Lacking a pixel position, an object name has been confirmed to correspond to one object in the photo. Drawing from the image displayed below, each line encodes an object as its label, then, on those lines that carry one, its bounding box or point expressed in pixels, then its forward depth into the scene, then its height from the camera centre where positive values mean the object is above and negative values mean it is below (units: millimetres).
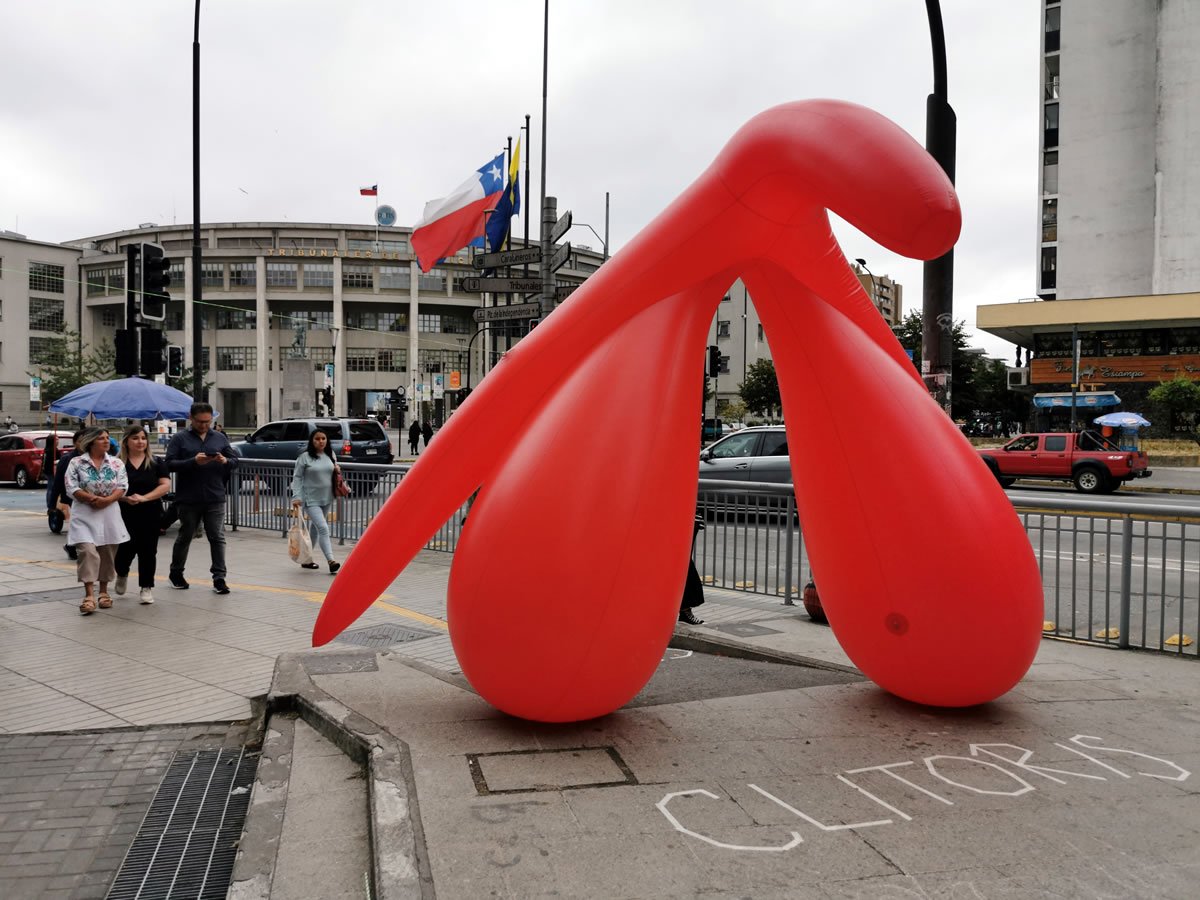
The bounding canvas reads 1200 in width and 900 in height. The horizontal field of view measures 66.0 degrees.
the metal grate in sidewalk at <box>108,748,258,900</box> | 3613 -1838
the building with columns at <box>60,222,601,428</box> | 72875 +8839
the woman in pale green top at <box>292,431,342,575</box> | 10672 -797
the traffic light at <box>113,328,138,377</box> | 13516 +963
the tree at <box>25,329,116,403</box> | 54812 +2993
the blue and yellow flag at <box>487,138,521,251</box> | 16094 +3527
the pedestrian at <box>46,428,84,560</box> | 9301 -752
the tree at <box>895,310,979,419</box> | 46500 +3522
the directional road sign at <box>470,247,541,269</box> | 11453 +2108
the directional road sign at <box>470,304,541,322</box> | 11180 +1372
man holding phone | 9367 -648
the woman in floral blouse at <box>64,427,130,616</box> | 8430 -902
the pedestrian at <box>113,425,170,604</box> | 9164 -893
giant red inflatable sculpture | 4211 -235
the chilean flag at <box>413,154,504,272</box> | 15531 +3490
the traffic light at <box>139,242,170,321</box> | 14141 +2072
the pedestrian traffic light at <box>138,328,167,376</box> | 13952 +989
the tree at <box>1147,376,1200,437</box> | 35938 +1154
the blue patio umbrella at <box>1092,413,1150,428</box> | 30317 +332
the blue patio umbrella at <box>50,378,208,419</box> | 13297 +210
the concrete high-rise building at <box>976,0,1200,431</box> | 42219 +11410
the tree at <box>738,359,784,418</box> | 59188 +2241
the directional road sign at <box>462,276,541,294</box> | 11430 +1699
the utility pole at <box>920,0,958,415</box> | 6855 +1090
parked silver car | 15578 -563
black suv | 22469 -550
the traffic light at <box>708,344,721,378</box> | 26352 +1867
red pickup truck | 23078 -819
